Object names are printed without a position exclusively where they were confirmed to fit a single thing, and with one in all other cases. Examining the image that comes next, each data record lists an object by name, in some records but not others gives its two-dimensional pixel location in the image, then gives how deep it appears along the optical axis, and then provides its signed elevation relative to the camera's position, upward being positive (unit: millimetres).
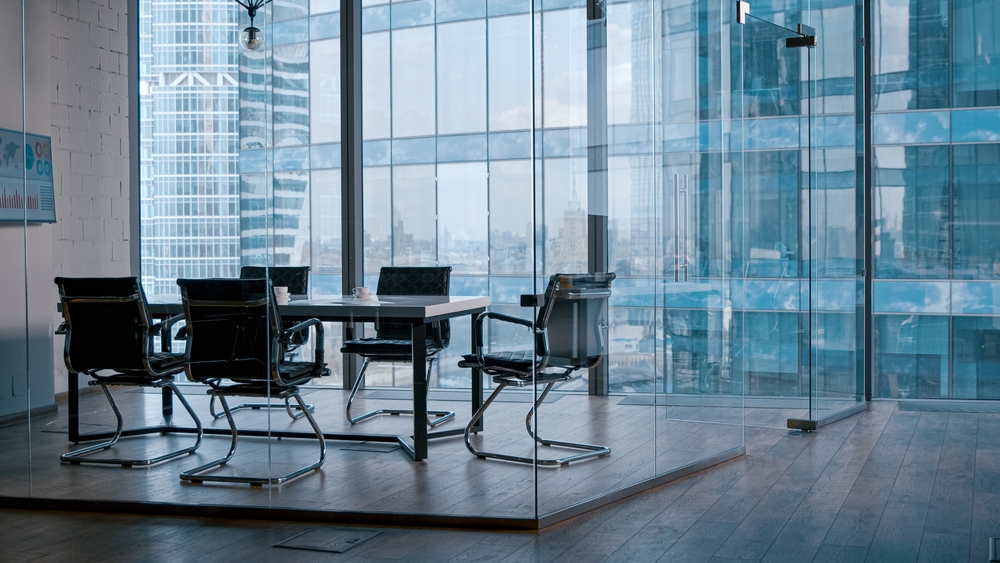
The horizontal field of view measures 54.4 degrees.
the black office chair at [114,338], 4242 -337
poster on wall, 4199 +380
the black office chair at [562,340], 3820 -326
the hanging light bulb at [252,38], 3977 +919
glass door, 5781 +123
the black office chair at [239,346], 4129 -362
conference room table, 4184 -246
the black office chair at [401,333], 4449 -332
